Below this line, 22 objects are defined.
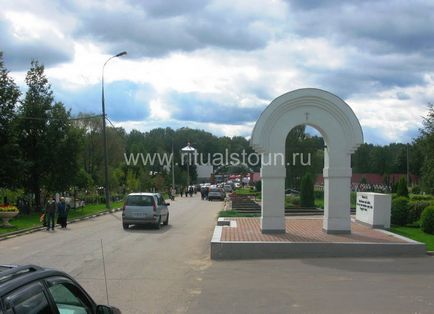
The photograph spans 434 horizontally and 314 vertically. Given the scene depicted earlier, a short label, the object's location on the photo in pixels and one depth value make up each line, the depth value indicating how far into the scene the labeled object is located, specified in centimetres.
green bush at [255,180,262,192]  8437
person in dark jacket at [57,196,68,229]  2555
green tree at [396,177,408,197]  3191
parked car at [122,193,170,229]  2398
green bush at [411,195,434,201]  3039
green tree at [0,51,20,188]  3272
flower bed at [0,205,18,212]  2578
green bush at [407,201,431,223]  2342
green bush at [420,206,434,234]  1997
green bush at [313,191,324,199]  5577
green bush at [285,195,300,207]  4220
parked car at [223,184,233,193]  9000
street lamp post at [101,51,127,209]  4047
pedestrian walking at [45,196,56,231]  2434
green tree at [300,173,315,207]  3906
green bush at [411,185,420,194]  5946
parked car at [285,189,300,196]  6979
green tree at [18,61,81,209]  3878
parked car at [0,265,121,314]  309
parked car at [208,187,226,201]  6356
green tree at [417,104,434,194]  3688
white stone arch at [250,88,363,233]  1866
